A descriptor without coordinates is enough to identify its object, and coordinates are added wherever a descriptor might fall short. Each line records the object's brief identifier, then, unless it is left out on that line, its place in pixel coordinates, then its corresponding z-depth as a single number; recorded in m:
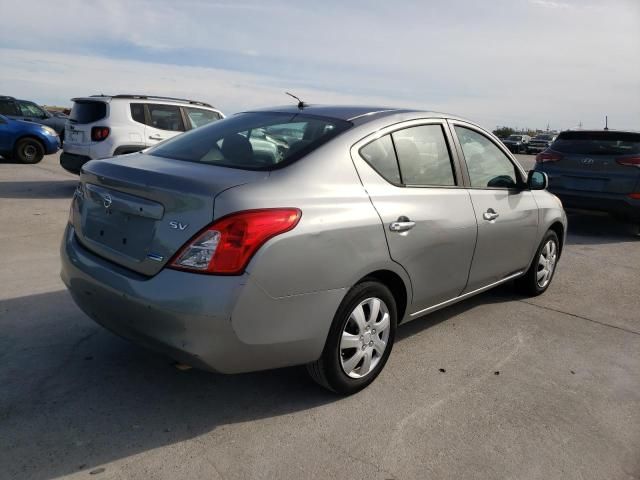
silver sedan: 2.48
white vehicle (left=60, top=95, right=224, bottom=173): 9.40
